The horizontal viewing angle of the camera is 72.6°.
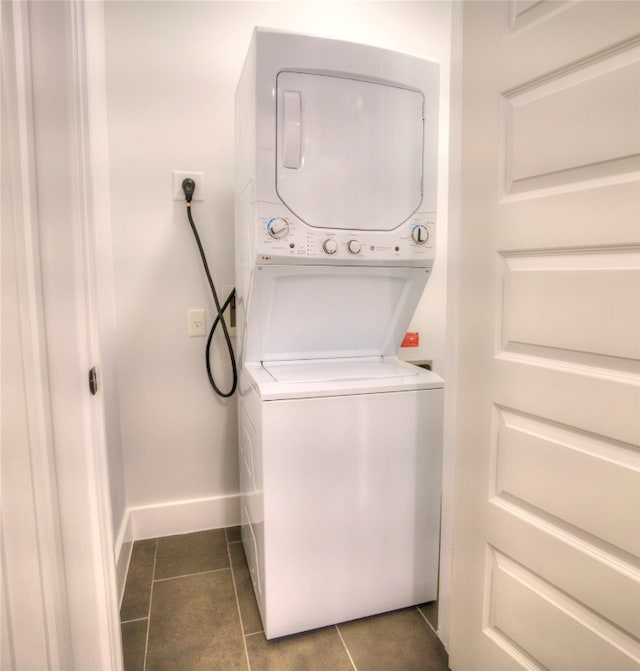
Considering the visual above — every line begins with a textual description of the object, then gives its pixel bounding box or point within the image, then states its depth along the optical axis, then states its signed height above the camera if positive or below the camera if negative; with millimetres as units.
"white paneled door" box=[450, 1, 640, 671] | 822 -123
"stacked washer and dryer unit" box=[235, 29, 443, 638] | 1304 -81
